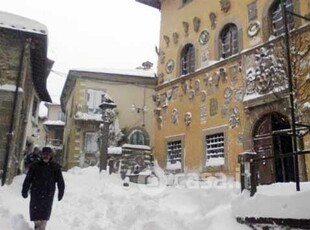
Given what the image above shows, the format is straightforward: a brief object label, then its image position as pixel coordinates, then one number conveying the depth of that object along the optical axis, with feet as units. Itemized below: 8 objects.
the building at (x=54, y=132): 131.13
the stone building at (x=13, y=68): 37.70
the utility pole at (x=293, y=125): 18.65
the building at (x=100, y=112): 80.84
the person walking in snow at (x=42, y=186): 19.39
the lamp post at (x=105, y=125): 47.24
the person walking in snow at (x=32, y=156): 38.58
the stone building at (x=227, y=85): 40.45
